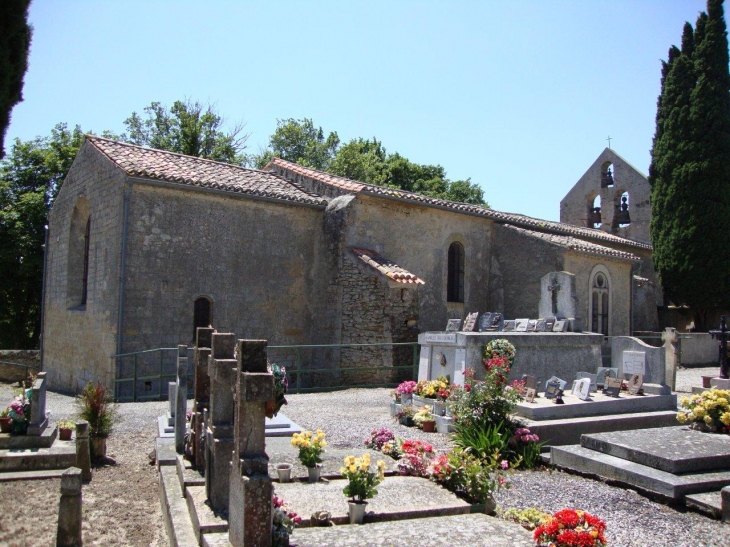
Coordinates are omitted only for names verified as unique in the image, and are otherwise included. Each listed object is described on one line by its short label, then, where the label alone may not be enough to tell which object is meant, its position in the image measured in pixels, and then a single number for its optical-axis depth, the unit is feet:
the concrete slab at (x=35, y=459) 24.47
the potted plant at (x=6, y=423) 26.07
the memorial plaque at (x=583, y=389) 31.55
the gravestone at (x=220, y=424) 16.74
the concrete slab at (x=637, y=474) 20.40
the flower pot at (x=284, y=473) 19.48
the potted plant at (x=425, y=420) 31.42
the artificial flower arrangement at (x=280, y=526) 13.64
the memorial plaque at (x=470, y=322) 42.73
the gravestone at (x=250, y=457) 13.35
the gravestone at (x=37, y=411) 26.05
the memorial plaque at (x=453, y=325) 43.34
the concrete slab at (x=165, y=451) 23.31
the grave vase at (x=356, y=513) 16.11
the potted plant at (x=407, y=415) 33.14
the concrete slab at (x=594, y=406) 29.25
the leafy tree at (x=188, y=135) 107.96
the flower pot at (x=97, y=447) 26.02
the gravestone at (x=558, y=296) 39.58
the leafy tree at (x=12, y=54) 24.47
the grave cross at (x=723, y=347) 50.39
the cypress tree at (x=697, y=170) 76.48
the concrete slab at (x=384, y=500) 16.57
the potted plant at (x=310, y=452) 19.61
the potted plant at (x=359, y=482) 16.85
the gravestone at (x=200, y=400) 20.62
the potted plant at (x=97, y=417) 26.09
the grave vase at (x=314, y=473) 19.65
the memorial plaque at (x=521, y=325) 40.37
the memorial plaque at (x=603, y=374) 34.45
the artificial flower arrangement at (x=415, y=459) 21.13
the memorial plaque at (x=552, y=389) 31.30
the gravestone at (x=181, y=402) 24.03
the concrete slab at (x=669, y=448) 21.76
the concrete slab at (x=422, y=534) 14.51
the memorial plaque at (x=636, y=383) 33.47
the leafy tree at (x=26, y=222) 84.07
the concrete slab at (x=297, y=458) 20.38
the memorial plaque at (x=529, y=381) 32.58
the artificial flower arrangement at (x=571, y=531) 14.12
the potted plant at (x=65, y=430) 27.61
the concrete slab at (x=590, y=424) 27.91
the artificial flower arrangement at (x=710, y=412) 27.04
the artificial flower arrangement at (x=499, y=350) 32.04
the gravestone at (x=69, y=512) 16.40
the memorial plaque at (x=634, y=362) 36.70
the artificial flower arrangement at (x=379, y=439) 25.61
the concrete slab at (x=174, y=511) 15.87
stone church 47.52
